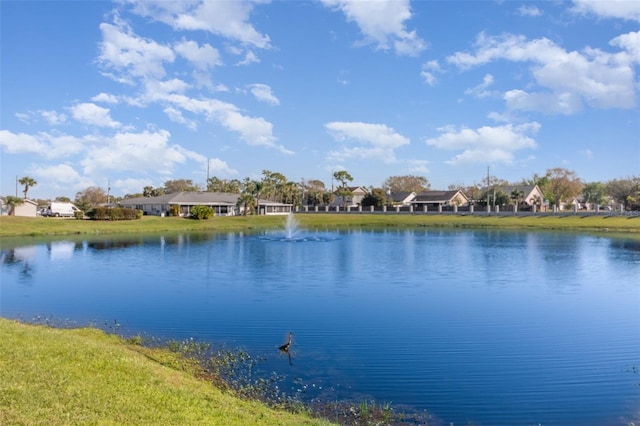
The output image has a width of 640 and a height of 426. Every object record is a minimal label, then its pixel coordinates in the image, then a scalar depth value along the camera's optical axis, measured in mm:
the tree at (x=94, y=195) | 150375
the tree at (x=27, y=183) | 98938
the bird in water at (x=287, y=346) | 15423
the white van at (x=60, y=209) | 105412
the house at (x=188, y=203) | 97000
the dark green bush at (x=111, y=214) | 76188
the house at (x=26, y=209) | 85125
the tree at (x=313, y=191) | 137750
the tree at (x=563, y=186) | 134875
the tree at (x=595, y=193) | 128125
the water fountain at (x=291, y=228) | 64244
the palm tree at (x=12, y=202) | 81688
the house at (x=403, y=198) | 129875
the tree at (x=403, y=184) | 165500
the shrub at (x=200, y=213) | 85562
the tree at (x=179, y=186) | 149650
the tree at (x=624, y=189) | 115762
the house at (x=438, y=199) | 124944
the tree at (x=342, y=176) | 138750
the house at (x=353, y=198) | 136750
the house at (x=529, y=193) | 120388
